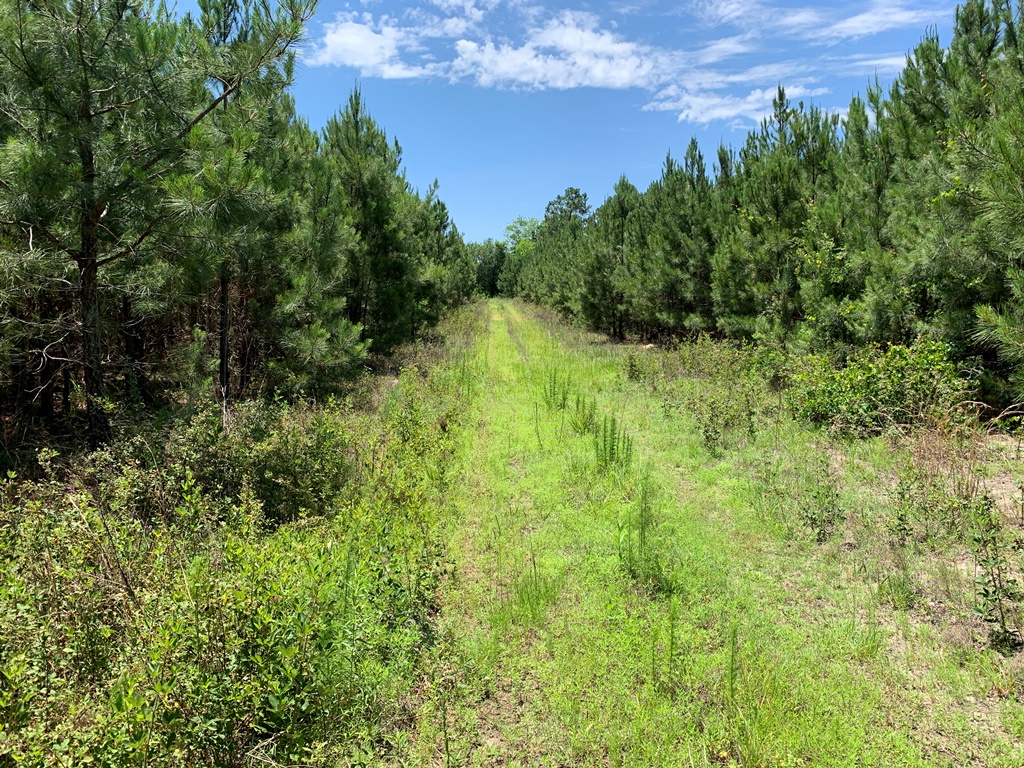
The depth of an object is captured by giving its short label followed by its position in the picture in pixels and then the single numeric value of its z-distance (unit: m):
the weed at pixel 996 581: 3.28
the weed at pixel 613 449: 6.62
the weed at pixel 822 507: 4.77
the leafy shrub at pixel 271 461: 5.25
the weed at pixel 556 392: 9.81
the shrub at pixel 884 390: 6.36
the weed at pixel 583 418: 8.29
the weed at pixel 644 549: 4.13
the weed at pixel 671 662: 3.09
